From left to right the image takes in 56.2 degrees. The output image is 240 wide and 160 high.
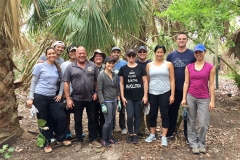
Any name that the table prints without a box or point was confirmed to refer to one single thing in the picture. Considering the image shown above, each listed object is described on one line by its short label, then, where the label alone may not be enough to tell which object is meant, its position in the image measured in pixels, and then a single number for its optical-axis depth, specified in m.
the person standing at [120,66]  4.26
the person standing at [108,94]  3.88
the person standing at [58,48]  4.11
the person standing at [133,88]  4.01
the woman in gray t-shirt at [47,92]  3.74
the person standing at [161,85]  3.90
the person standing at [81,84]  3.82
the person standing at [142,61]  4.14
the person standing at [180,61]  3.90
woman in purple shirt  3.63
